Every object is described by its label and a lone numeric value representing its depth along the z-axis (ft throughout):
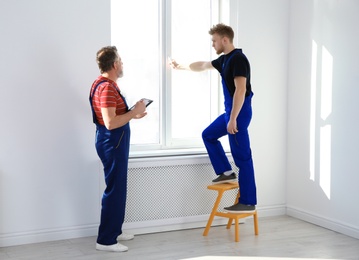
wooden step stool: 14.37
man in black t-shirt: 13.94
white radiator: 14.85
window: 15.68
